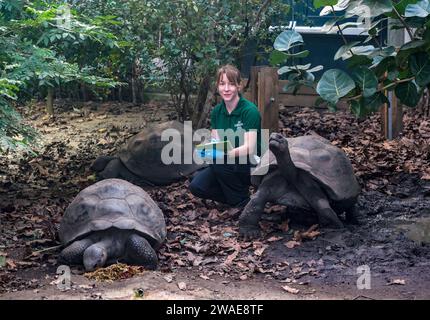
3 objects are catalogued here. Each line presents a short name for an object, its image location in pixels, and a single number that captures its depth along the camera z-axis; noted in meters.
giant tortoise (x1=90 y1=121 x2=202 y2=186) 7.78
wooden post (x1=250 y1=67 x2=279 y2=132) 8.22
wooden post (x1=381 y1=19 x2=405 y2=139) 8.69
